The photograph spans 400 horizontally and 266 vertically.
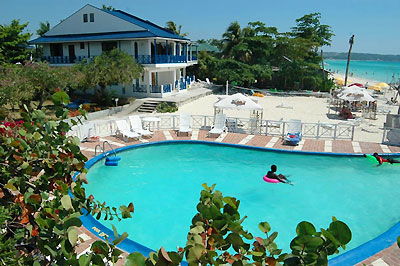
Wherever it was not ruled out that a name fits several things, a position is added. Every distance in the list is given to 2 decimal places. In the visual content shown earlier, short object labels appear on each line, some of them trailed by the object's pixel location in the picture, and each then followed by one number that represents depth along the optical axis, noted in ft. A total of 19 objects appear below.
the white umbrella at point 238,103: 57.00
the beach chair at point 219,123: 59.26
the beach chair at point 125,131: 53.88
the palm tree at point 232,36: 138.10
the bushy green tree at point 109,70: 76.23
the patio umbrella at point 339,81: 147.54
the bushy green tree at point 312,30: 141.90
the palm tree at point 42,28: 158.16
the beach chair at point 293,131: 53.25
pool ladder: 45.63
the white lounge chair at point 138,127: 56.03
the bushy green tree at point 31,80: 54.76
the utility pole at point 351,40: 130.00
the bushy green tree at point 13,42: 100.07
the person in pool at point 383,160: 46.06
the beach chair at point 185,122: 59.52
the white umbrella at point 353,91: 77.06
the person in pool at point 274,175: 41.61
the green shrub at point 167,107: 81.71
